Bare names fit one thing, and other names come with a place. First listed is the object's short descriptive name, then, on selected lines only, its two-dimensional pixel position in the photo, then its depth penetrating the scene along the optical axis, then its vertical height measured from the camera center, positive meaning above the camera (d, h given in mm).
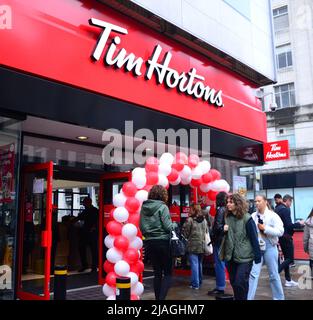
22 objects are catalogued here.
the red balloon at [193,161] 7348 +992
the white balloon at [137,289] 6000 -1137
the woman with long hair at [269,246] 5723 -493
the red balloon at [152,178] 6340 +595
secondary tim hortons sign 10609 +1690
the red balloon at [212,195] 7656 +368
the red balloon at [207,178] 7468 +681
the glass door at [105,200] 8008 +335
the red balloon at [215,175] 7634 +758
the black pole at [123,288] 4061 -752
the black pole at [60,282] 4832 -812
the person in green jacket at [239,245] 4957 -410
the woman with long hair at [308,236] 6848 -431
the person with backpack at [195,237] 7629 -453
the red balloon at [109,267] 6078 -795
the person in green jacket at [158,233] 5609 -264
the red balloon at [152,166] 6539 +814
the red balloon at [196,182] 7488 +609
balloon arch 5883 -146
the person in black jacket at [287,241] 7887 -590
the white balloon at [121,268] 5770 -776
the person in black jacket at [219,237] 6355 -385
